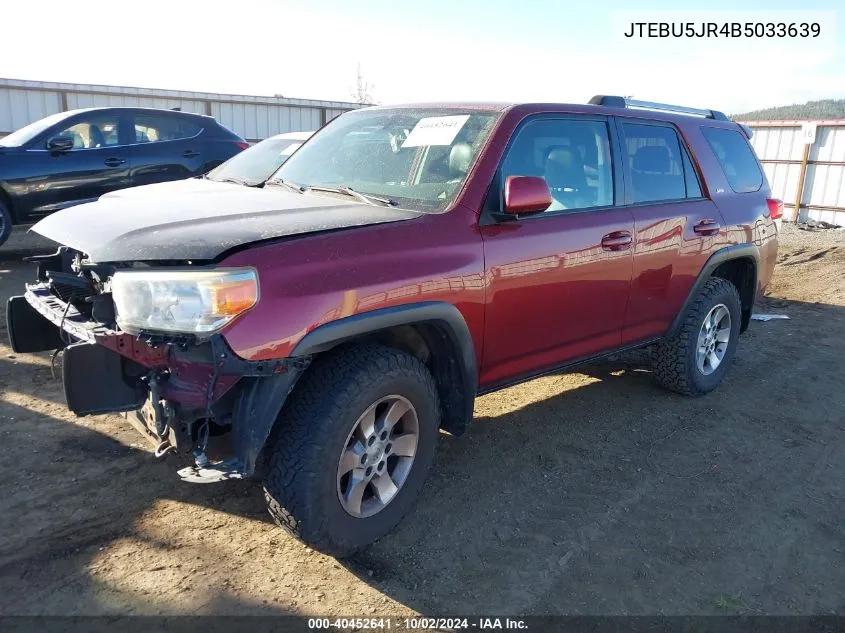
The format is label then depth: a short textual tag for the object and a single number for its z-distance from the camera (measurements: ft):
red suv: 7.89
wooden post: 53.47
